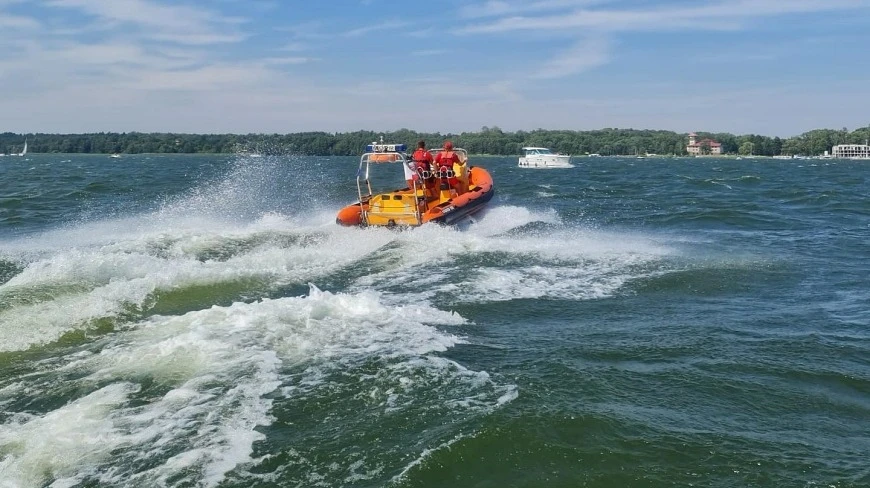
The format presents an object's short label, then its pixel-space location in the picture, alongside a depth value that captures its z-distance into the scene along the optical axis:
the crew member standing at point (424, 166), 16.41
